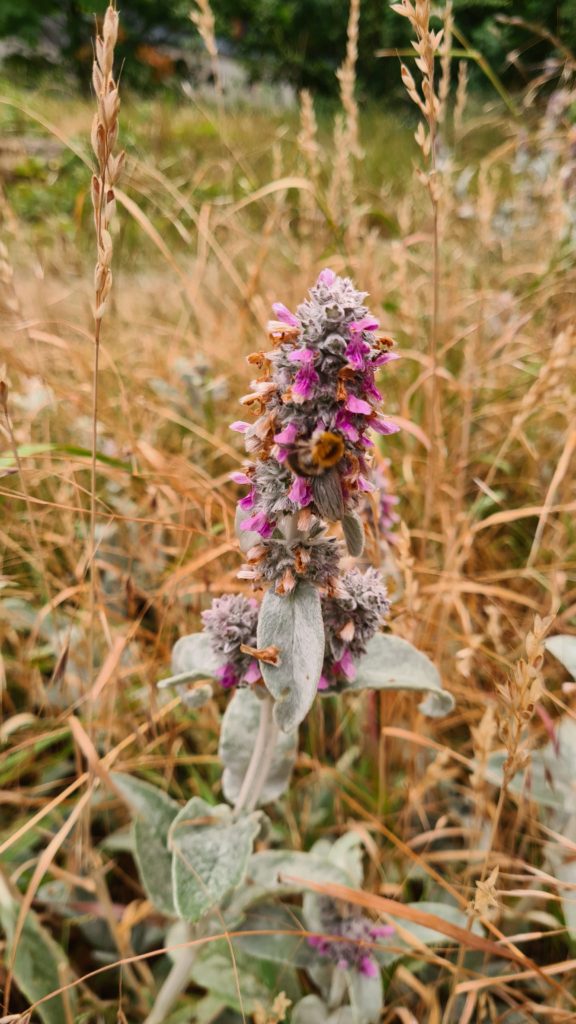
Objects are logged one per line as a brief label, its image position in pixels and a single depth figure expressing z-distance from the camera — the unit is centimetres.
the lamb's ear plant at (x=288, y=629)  17
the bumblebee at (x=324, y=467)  16
